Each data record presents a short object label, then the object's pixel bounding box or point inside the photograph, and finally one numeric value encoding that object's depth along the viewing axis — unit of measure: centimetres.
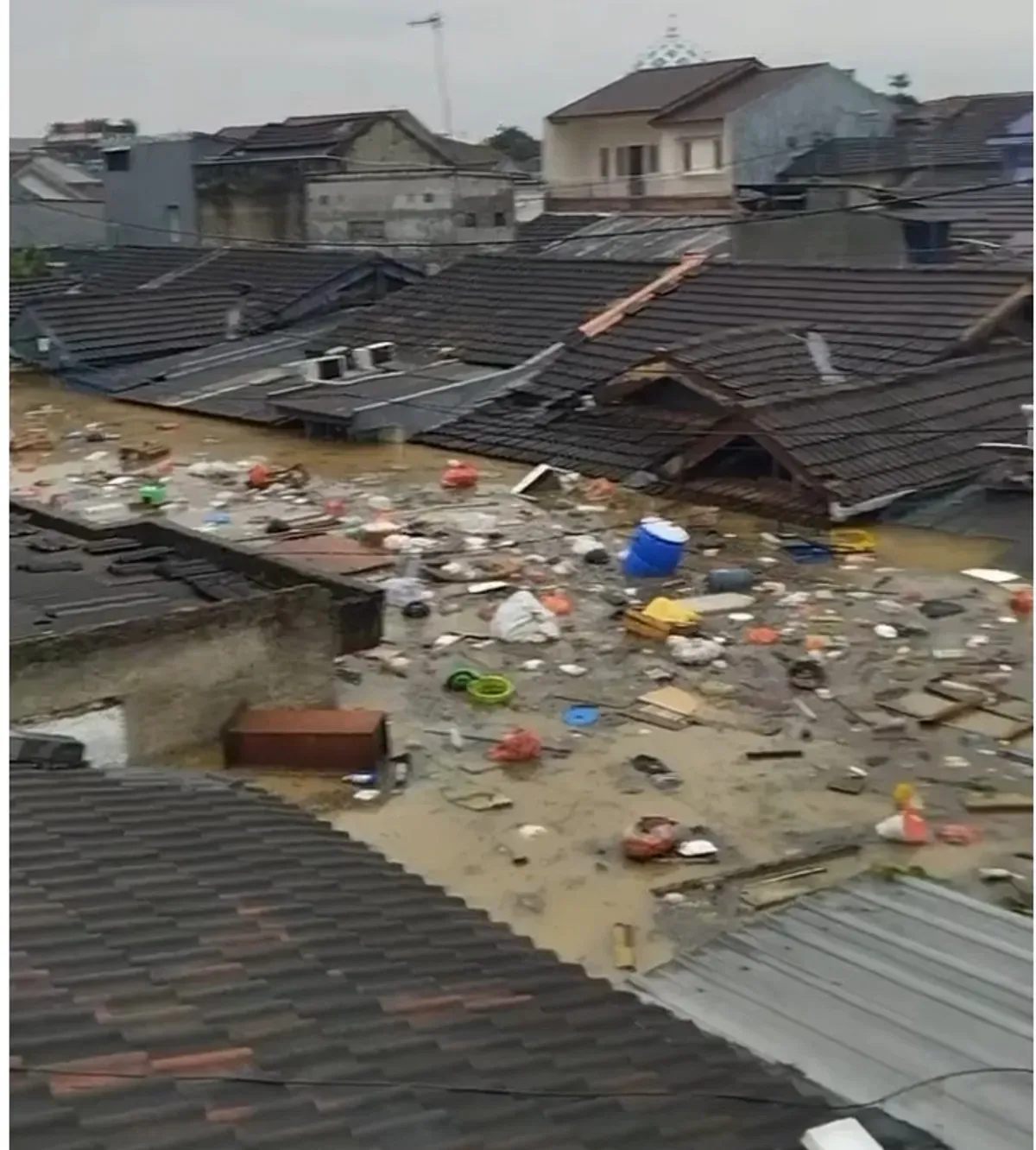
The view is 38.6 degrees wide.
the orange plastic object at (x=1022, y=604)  1220
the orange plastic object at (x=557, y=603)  1270
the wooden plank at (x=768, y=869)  801
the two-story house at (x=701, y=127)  3256
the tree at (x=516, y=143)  5650
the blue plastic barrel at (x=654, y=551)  1352
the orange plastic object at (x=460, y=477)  1735
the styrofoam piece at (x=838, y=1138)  304
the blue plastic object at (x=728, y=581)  1311
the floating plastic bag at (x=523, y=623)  1209
